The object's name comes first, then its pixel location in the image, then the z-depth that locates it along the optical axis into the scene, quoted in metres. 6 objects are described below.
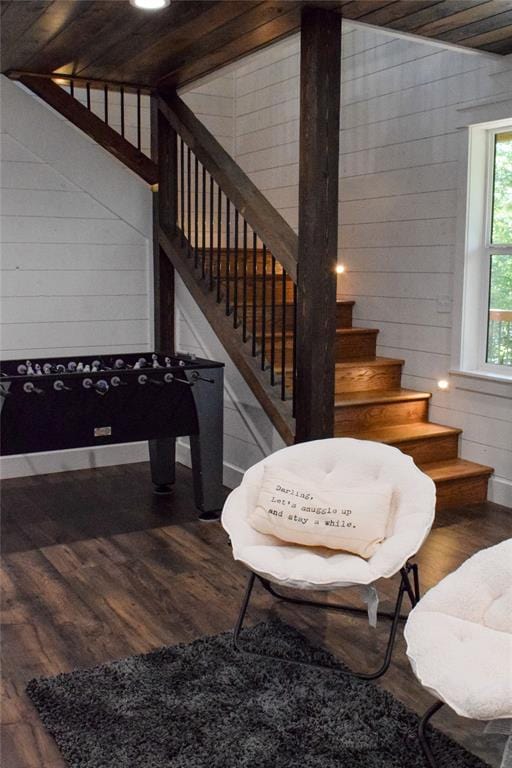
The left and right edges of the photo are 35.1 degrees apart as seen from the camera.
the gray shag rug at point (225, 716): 2.31
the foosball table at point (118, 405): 3.90
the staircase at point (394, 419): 4.75
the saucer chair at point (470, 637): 1.91
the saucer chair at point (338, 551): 2.66
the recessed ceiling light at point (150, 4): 3.60
